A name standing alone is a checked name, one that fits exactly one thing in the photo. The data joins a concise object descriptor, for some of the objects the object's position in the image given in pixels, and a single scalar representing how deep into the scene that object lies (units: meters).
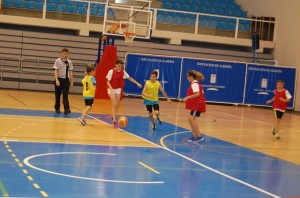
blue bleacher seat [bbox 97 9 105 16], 29.82
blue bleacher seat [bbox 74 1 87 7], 30.04
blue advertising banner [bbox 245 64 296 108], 30.44
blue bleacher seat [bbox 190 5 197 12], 33.25
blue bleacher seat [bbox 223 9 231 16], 33.66
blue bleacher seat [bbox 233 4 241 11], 34.44
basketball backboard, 25.38
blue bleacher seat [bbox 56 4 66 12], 29.22
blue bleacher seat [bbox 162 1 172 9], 32.70
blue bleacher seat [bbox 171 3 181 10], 32.88
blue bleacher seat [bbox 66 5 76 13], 29.39
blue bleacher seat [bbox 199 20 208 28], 31.81
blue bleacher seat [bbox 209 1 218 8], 34.05
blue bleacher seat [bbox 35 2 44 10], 28.92
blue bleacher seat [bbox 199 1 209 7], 33.92
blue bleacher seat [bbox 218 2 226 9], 34.19
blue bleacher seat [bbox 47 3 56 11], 29.03
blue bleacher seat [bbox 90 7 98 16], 29.69
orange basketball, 15.13
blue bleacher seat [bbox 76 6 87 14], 29.59
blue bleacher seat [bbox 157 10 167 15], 31.82
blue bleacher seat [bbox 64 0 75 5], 29.89
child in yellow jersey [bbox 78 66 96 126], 15.83
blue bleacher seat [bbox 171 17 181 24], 31.17
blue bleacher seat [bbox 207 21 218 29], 31.90
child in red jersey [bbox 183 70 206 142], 14.05
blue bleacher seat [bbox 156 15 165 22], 30.87
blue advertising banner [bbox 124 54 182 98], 29.05
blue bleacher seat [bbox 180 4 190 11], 33.09
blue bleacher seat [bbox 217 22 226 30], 32.03
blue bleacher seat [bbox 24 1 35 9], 28.70
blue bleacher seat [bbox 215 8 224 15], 33.59
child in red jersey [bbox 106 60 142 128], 15.77
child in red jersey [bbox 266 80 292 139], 16.72
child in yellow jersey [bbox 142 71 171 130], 16.30
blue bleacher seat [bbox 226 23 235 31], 32.25
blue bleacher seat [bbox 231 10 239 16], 33.75
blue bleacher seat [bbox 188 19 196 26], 31.53
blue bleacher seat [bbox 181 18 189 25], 31.40
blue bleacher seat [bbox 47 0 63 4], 29.53
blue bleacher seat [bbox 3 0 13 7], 28.38
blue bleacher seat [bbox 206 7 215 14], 33.50
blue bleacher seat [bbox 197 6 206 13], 33.38
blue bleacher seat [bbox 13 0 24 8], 28.52
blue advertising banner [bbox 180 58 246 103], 29.84
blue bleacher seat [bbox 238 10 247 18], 33.72
